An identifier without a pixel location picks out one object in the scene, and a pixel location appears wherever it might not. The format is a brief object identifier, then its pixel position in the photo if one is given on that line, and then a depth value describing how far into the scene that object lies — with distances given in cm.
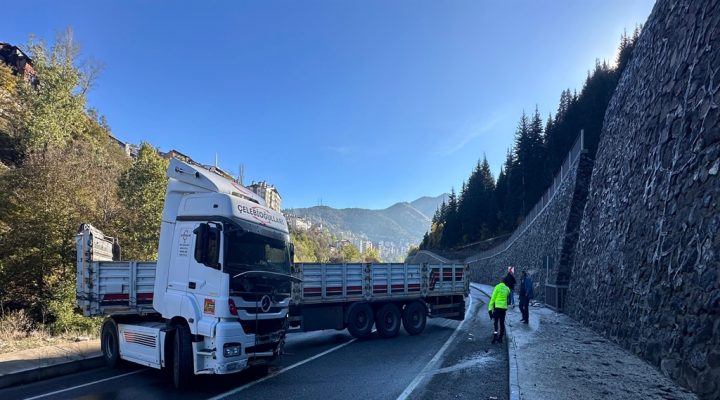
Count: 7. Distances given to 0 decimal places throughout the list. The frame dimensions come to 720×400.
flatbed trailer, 1183
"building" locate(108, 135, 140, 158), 6222
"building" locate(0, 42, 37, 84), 4841
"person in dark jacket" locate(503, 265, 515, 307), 1174
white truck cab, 691
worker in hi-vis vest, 1105
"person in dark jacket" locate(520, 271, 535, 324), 1412
